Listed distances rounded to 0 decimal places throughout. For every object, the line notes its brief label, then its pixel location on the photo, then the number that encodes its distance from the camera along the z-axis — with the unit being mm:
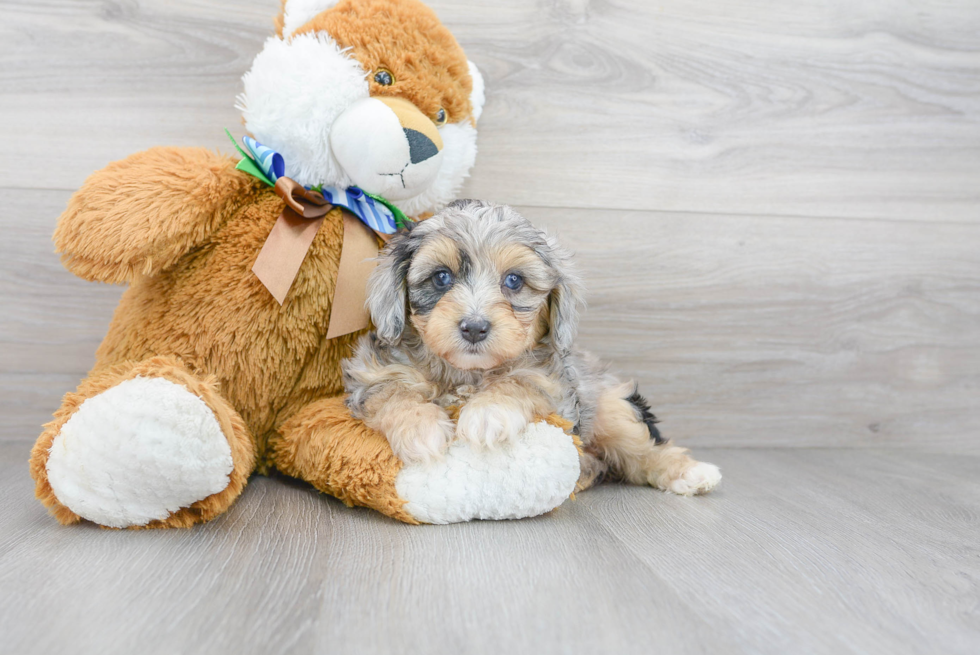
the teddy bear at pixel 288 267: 528
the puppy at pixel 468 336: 540
